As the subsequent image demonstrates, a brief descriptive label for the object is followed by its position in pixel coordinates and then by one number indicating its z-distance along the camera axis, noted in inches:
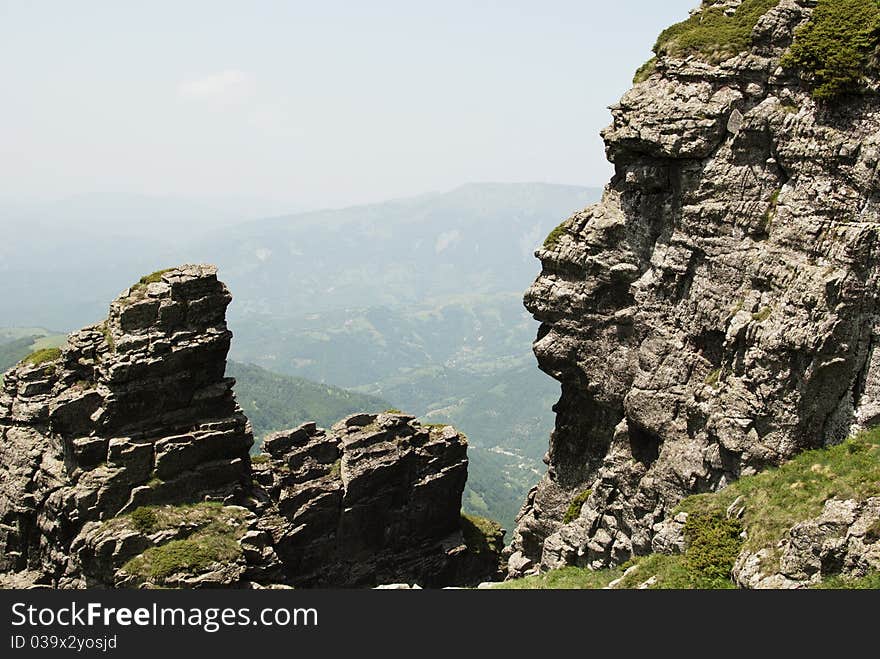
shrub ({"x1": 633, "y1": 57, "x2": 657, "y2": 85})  2050.9
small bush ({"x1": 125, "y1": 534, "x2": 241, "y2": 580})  1967.3
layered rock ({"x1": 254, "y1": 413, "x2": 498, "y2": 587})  2630.4
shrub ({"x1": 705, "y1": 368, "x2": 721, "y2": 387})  1846.7
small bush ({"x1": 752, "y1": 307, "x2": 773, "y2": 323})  1694.1
